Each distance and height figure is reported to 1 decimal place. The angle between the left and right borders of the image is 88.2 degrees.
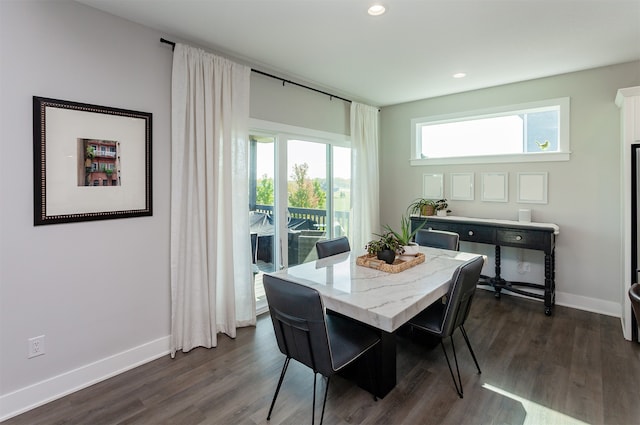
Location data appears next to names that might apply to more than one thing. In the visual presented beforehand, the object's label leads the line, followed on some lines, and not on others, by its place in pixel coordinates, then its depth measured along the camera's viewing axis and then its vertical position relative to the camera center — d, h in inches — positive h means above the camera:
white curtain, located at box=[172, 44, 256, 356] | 106.1 +7.2
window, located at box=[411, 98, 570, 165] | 148.8 +37.8
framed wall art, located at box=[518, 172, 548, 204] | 150.9 +10.0
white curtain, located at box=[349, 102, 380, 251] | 181.5 +21.5
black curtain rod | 103.7 +56.7
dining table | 67.1 -18.8
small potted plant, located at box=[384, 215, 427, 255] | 103.7 -11.1
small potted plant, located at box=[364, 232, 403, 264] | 96.9 -11.6
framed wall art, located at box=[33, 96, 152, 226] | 82.8 +13.9
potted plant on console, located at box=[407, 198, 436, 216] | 176.9 +1.7
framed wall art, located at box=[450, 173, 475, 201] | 172.2 +12.0
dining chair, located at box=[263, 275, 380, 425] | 64.6 -25.7
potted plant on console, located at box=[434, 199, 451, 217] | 174.9 +1.1
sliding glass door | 142.8 +6.6
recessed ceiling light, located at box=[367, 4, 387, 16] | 87.6 +54.2
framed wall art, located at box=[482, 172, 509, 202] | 161.0 +11.1
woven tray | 93.0 -15.7
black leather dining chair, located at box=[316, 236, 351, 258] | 117.3 -13.5
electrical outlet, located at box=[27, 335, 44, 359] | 82.7 -33.7
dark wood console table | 136.6 -12.3
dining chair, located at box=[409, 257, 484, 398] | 80.3 -25.3
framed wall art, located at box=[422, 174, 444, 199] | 182.4 +13.4
